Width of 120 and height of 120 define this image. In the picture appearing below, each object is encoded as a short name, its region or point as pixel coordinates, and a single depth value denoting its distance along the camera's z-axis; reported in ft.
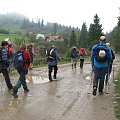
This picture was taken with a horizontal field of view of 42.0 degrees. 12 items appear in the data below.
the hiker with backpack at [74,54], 35.64
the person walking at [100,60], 16.34
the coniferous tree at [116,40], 120.16
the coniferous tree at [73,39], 147.85
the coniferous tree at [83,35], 144.82
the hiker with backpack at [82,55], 36.57
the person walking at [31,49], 30.04
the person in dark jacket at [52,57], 23.42
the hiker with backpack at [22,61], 16.98
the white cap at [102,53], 16.18
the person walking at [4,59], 17.91
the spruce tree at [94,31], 122.21
